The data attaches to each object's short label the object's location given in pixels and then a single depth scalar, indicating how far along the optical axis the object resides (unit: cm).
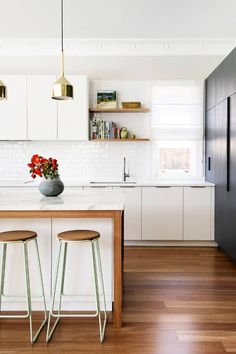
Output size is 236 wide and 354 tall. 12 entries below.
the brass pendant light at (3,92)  286
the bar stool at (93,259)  246
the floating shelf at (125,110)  538
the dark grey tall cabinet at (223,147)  413
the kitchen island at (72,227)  259
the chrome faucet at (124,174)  545
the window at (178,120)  558
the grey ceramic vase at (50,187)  303
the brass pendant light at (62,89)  288
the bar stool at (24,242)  245
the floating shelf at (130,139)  538
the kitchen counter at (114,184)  495
